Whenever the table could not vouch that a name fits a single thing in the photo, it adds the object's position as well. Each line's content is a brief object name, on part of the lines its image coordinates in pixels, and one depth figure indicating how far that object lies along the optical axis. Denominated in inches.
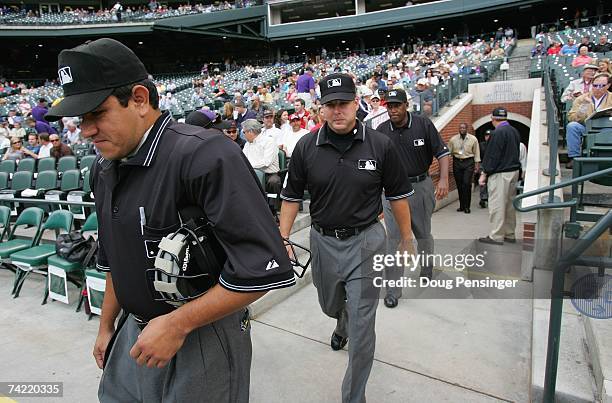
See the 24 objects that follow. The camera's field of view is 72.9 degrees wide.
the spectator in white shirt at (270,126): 274.9
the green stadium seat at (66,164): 343.3
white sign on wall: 491.8
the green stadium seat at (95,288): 162.6
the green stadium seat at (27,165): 350.6
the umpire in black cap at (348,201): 105.7
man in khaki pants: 243.0
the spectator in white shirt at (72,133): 454.3
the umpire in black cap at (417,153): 174.9
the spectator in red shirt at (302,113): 323.4
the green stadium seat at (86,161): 325.7
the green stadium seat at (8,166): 358.0
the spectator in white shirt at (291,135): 283.4
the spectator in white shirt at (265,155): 239.5
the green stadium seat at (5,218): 223.5
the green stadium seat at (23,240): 207.0
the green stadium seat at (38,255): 190.7
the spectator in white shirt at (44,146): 384.8
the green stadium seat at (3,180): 328.5
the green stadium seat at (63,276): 177.6
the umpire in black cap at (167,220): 48.8
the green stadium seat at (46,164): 347.9
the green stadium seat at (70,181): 301.7
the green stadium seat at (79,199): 263.9
